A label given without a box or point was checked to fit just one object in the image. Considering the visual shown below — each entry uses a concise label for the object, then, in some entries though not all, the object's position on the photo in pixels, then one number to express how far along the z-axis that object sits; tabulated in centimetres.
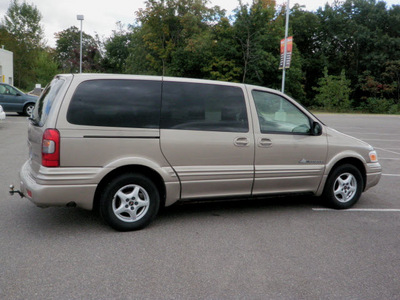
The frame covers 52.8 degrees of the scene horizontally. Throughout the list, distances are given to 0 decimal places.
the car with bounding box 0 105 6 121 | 1508
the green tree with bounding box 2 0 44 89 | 6397
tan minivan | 424
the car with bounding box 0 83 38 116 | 1939
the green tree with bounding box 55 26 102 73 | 6469
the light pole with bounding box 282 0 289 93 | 2392
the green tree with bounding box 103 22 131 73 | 7094
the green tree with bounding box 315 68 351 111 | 4309
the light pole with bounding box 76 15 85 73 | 3367
